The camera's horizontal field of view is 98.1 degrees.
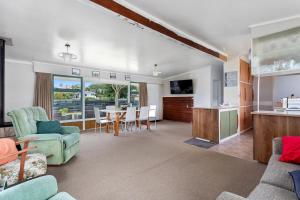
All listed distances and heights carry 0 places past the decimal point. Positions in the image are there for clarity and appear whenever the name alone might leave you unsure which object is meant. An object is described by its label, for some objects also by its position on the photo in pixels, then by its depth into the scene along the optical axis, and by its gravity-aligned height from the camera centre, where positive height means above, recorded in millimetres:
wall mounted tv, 6149 +669
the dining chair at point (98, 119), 4463 -643
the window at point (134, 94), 6197 +278
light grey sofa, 954 -714
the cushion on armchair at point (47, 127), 2528 -521
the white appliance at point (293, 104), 2333 -79
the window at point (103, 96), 5113 +200
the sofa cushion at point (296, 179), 920 -624
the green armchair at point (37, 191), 809 -600
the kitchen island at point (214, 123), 3390 -640
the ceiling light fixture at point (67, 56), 2811 +978
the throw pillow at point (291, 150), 1355 -553
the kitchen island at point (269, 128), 2019 -469
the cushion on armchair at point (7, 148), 1520 -585
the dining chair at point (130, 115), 4448 -502
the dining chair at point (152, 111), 5373 -449
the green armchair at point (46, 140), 2235 -697
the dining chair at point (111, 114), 4766 -515
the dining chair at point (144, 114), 4776 -508
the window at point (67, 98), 4474 +93
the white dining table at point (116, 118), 4220 -583
